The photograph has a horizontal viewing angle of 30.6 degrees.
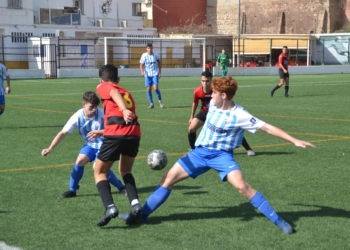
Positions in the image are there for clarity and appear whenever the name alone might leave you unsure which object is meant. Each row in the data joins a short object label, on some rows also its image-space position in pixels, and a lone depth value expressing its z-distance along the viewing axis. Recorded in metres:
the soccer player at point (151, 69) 20.47
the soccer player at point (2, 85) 14.17
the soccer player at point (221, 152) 6.22
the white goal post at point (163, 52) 52.28
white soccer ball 7.46
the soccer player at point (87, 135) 7.43
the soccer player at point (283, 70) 24.11
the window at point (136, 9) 66.88
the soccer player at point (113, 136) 6.33
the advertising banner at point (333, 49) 59.03
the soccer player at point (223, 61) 39.91
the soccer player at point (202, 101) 10.24
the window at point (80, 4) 61.69
